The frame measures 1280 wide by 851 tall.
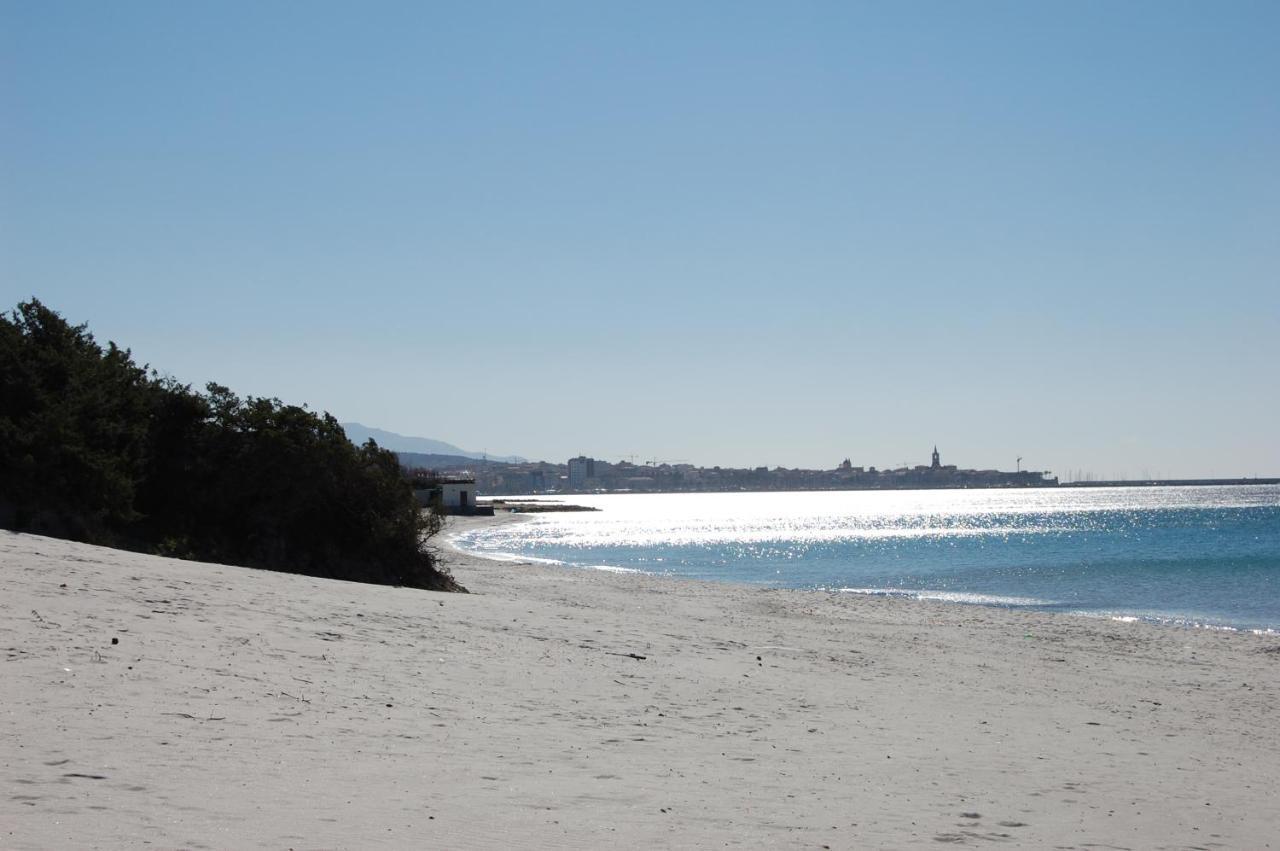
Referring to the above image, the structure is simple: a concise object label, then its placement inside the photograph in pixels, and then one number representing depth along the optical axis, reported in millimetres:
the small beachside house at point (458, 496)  110625
